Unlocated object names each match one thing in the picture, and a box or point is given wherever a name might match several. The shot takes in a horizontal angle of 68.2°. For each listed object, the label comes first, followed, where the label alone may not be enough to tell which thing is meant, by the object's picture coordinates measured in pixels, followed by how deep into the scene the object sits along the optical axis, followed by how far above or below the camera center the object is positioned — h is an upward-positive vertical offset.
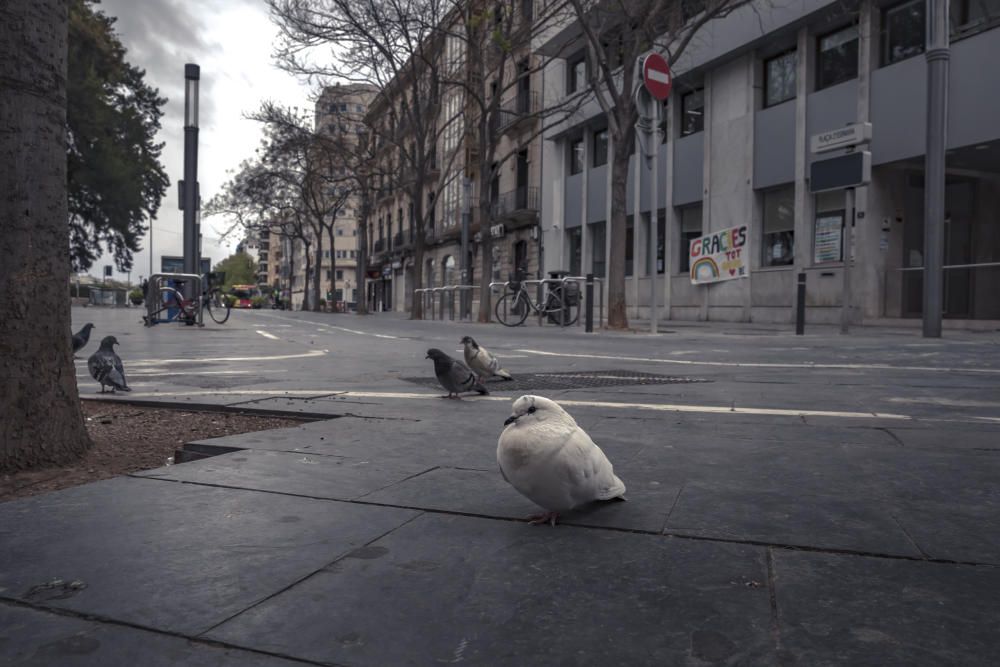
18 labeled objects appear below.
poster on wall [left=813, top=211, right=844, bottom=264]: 17.20 +1.78
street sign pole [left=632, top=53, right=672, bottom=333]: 12.85 +3.86
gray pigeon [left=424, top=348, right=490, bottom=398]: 5.08 -0.44
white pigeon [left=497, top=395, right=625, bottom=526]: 2.11 -0.43
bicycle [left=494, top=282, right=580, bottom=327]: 18.83 +0.13
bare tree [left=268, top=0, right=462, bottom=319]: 19.59 +7.72
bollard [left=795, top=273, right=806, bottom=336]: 12.99 +0.09
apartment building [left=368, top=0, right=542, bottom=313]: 26.09 +6.04
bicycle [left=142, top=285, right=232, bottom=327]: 19.11 +0.15
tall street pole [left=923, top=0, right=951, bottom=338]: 11.52 +2.43
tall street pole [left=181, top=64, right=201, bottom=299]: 15.98 +3.47
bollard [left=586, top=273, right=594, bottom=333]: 15.70 +0.10
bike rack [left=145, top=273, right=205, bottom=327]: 19.23 +0.49
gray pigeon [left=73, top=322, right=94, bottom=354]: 6.89 -0.26
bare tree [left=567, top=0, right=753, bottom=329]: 15.34 +4.61
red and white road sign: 12.80 +4.14
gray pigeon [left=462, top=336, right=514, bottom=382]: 5.87 -0.40
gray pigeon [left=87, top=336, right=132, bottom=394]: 5.24 -0.42
